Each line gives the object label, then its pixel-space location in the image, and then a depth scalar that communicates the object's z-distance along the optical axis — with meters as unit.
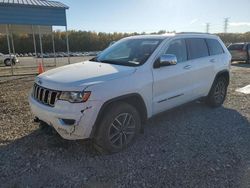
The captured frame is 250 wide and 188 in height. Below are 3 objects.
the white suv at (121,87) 2.63
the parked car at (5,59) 17.42
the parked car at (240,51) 14.37
